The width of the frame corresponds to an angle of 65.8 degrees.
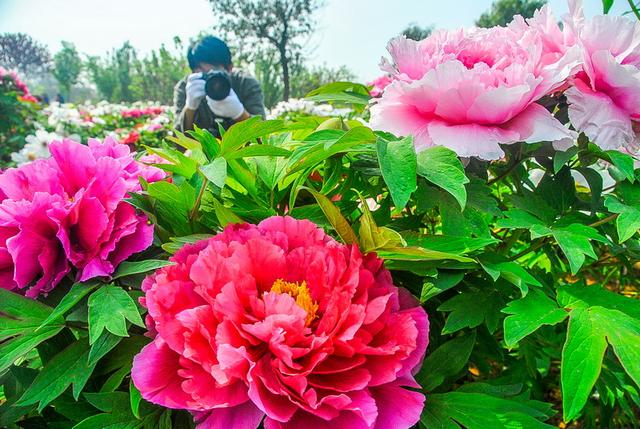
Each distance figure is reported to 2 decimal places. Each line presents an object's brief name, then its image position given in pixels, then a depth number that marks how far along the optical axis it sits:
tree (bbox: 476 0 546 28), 31.17
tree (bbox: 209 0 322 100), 21.52
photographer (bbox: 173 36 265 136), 3.29
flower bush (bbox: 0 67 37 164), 4.28
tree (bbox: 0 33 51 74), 35.84
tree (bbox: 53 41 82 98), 32.94
